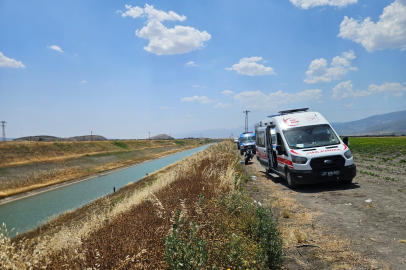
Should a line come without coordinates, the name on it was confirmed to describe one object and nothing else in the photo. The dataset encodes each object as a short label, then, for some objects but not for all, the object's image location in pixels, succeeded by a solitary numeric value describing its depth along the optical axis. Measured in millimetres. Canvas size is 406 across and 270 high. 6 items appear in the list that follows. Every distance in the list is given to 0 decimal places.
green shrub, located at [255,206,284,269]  4113
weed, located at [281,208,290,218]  6924
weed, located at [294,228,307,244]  5242
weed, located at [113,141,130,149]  80025
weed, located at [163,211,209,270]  3055
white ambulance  10039
